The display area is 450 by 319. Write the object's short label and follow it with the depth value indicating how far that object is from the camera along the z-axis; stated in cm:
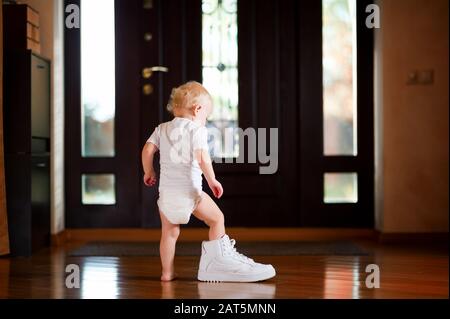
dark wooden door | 468
